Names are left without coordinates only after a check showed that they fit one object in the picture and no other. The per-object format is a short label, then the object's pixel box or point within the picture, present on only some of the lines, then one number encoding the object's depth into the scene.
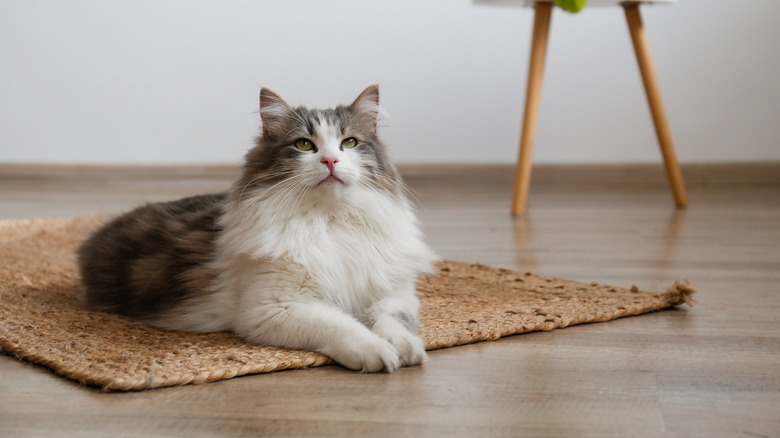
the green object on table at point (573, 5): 2.84
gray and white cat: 1.51
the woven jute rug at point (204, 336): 1.37
